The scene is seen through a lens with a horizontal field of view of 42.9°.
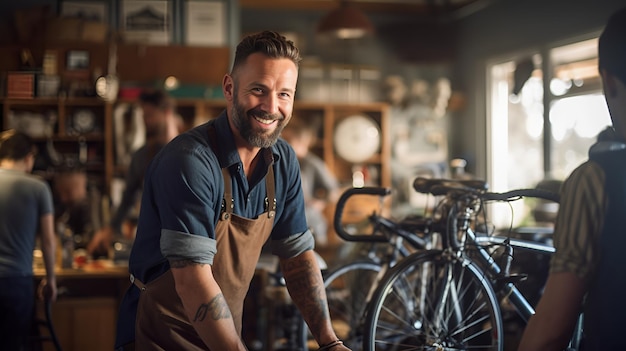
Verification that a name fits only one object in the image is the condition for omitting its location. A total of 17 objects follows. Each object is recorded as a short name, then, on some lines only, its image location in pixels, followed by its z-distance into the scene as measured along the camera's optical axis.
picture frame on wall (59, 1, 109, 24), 8.05
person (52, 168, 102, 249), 6.15
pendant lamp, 7.08
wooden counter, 5.12
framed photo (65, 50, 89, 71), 7.92
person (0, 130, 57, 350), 4.29
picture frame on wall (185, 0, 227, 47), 8.13
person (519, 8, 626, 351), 1.80
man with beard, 2.18
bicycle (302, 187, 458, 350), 3.63
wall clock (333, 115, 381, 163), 9.15
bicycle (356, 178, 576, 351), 3.13
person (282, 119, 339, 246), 7.01
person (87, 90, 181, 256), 5.22
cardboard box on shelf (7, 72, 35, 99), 7.76
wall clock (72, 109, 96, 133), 7.95
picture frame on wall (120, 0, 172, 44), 8.09
